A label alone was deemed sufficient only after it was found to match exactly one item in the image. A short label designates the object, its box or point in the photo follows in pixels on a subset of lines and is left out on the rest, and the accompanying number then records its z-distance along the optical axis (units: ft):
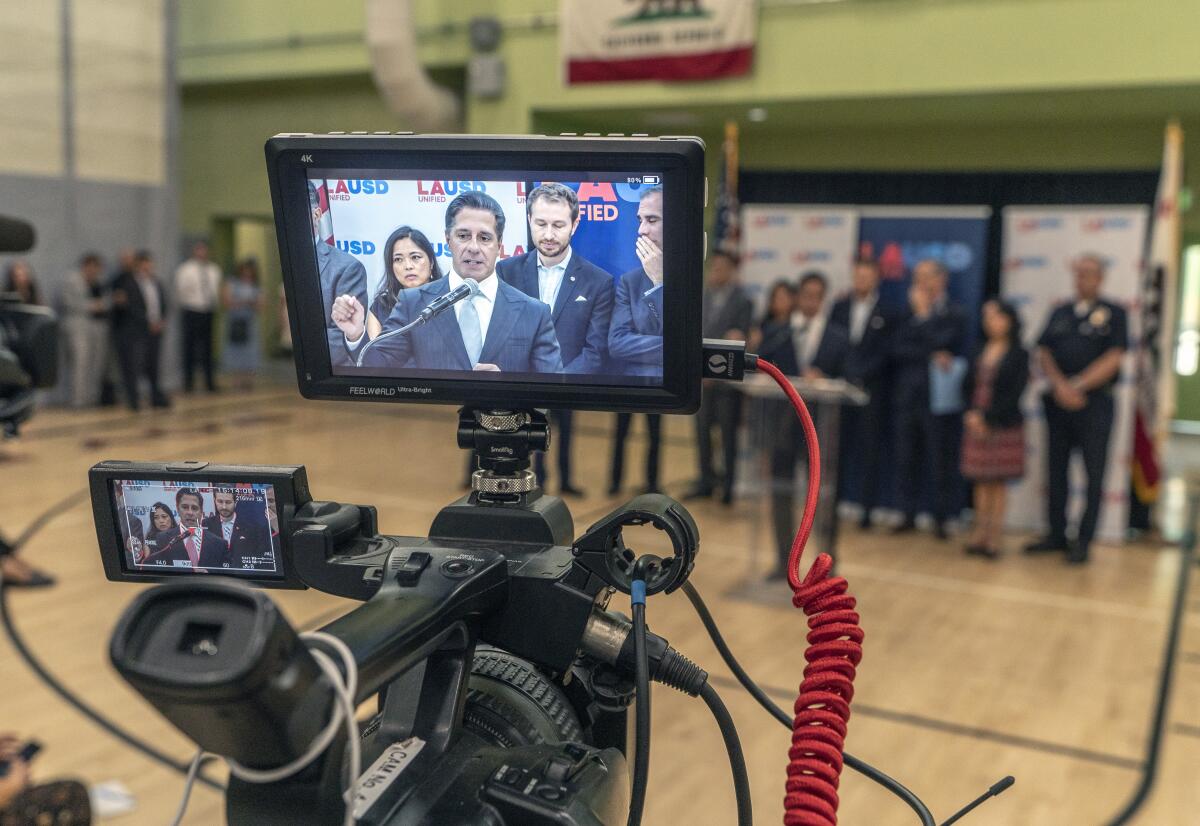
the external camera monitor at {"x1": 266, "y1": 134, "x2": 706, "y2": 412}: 2.89
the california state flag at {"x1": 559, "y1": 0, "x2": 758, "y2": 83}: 26.03
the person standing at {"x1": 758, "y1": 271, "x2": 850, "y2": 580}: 15.56
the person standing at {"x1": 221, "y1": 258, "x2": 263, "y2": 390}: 35.37
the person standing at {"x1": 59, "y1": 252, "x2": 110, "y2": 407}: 29.96
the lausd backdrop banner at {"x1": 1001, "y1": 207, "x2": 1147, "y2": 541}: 19.22
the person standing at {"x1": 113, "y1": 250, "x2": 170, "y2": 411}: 30.07
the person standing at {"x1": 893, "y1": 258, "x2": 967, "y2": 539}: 19.19
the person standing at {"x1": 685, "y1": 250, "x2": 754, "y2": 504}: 19.75
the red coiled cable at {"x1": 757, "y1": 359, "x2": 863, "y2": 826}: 2.70
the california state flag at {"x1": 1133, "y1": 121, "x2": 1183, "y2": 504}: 18.31
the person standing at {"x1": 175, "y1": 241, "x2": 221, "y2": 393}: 33.30
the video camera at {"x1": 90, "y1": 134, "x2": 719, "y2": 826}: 2.66
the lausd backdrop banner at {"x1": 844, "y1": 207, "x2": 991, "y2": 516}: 20.31
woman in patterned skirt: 17.99
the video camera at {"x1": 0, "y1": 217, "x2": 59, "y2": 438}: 4.28
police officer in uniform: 17.98
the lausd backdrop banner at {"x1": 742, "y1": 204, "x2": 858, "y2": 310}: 21.33
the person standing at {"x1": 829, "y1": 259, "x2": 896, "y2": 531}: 19.86
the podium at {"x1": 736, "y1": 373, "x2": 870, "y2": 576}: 15.56
